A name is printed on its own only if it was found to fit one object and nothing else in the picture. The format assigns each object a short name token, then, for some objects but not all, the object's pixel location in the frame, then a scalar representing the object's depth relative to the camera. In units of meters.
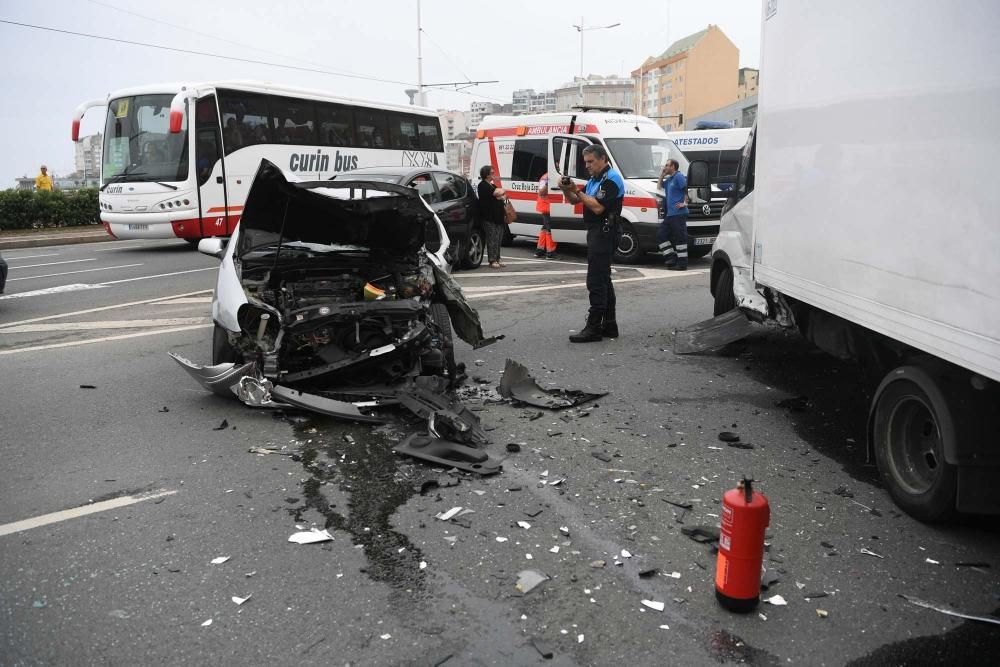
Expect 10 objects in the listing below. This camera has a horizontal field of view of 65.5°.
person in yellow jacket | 23.00
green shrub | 22.37
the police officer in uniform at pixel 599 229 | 7.72
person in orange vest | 14.67
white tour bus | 15.68
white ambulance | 13.73
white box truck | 3.06
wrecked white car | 5.44
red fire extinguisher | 2.98
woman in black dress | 13.06
